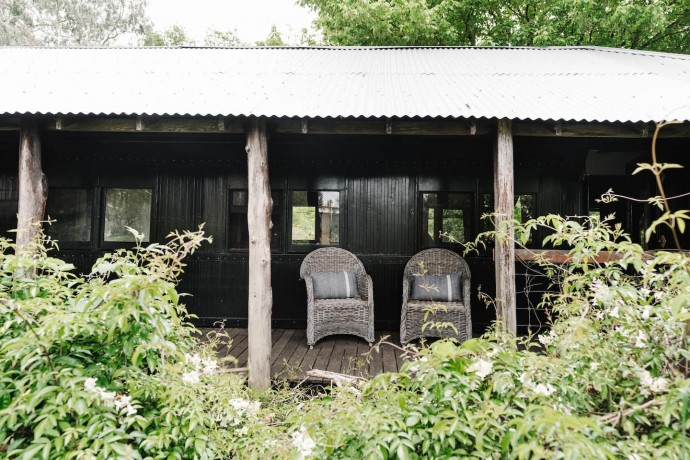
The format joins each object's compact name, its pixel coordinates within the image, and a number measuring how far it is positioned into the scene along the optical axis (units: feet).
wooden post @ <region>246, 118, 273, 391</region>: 11.42
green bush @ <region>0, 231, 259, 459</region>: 4.60
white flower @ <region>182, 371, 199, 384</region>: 5.58
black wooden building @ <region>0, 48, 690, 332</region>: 17.35
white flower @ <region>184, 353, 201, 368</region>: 6.17
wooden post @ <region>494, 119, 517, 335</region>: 11.23
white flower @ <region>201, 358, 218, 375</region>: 6.44
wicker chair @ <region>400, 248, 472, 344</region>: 14.38
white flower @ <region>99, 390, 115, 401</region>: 4.69
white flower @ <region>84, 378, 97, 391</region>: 4.75
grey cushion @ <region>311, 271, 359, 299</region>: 15.48
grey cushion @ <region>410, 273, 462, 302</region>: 15.03
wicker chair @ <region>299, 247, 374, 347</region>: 14.88
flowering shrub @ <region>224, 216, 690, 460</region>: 4.28
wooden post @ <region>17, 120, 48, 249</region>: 12.00
